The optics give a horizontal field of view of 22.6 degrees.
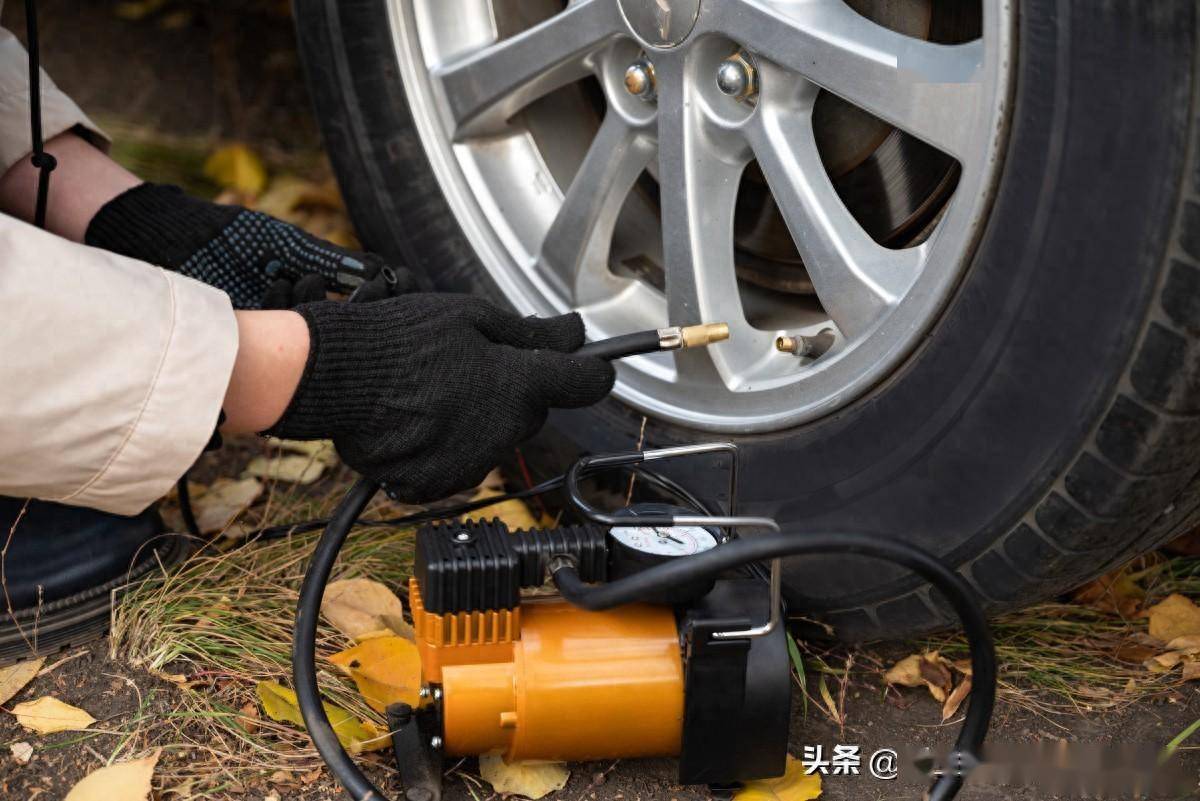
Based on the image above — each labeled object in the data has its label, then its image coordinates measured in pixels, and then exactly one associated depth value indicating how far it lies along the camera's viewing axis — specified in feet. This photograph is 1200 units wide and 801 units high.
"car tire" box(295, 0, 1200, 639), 4.22
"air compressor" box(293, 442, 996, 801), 4.40
